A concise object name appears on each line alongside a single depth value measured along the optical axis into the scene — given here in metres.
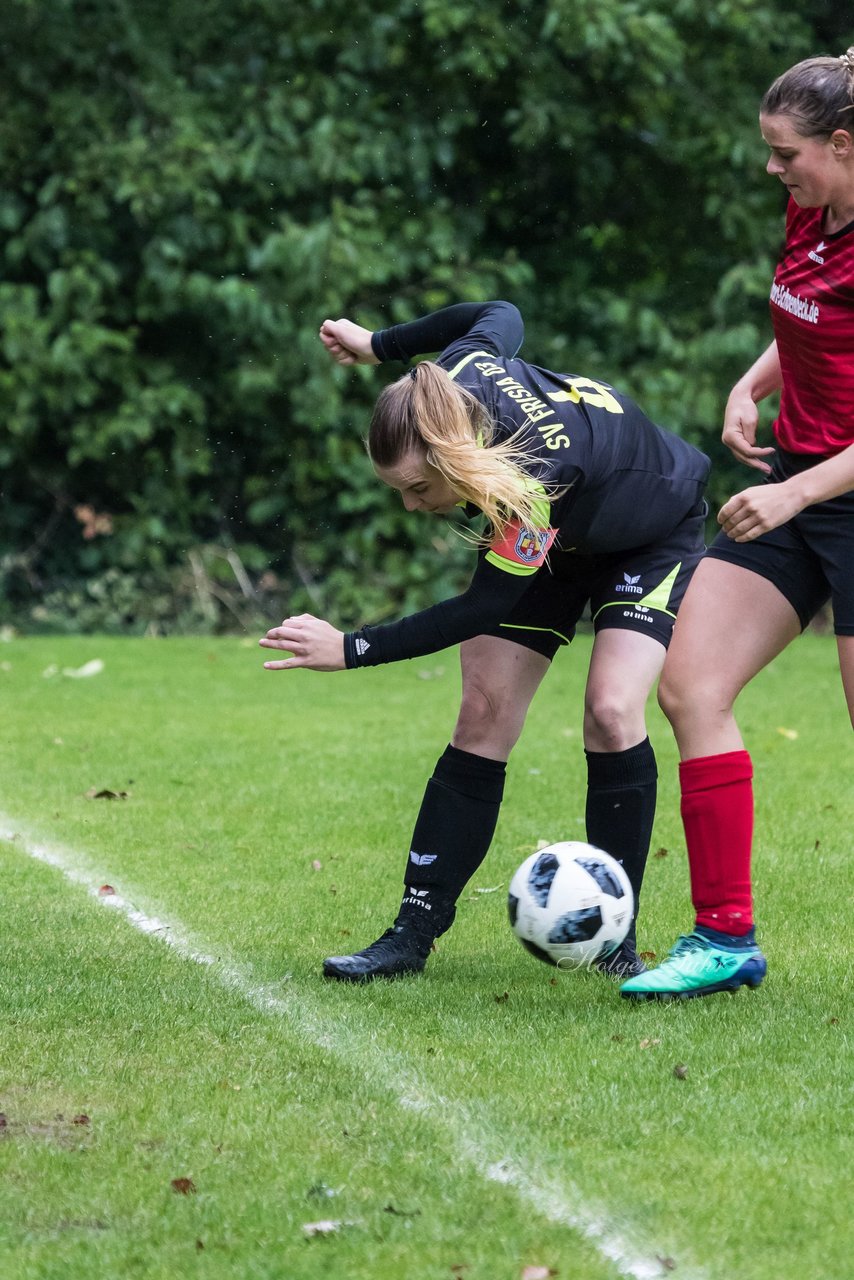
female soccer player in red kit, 7.45
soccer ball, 8.34
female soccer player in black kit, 7.93
